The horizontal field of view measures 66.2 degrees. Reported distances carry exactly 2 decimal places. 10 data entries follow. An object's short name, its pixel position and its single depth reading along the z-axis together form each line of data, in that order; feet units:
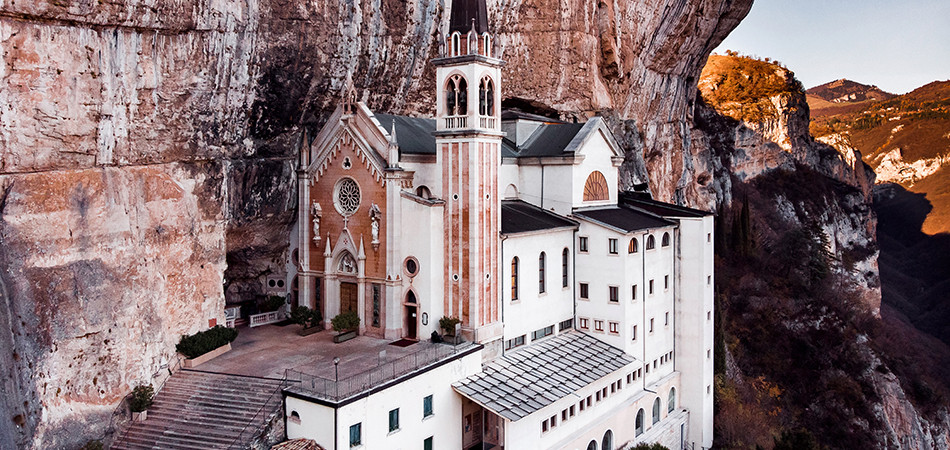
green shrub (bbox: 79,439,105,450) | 77.77
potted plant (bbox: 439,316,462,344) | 102.33
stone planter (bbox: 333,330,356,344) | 104.93
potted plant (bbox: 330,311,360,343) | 105.81
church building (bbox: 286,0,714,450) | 98.37
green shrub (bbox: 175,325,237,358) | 92.63
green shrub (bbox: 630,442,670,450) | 111.55
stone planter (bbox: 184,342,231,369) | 92.27
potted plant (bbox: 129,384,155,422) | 84.58
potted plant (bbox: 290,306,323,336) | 110.52
